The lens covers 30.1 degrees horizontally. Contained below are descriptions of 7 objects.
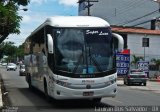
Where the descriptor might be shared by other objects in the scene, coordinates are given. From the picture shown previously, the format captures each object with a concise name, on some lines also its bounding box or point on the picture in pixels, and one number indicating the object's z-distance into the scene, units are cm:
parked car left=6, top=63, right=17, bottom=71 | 6113
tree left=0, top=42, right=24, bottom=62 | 6119
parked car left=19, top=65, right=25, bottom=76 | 3945
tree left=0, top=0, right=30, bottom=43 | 1749
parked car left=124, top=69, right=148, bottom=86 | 2798
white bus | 1113
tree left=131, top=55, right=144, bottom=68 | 4366
